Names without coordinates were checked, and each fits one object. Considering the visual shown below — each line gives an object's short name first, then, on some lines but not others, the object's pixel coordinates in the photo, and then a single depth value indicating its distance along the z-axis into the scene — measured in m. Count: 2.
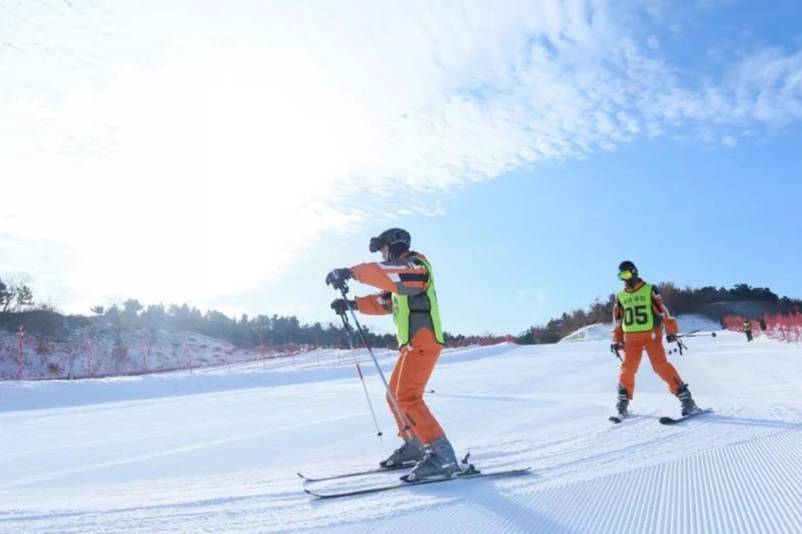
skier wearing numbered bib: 6.82
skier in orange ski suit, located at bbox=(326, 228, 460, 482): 4.18
